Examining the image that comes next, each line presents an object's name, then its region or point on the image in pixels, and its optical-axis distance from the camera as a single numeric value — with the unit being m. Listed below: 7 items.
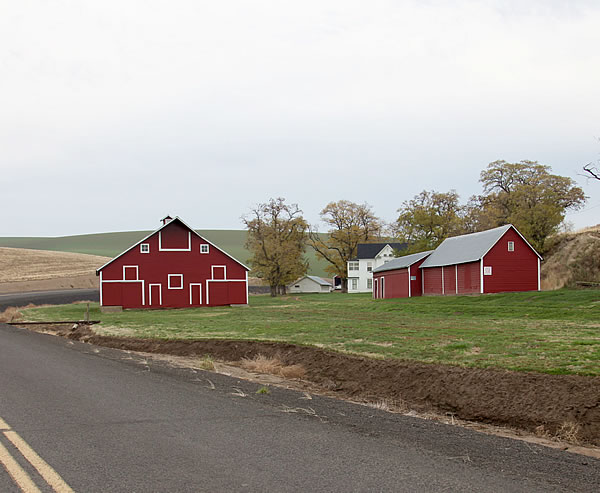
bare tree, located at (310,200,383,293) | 104.19
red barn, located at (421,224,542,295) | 48.09
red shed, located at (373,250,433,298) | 57.34
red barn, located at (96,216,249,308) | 53.72
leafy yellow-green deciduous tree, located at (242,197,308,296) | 88.06
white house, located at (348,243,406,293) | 101.62
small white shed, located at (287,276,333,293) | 116.00
